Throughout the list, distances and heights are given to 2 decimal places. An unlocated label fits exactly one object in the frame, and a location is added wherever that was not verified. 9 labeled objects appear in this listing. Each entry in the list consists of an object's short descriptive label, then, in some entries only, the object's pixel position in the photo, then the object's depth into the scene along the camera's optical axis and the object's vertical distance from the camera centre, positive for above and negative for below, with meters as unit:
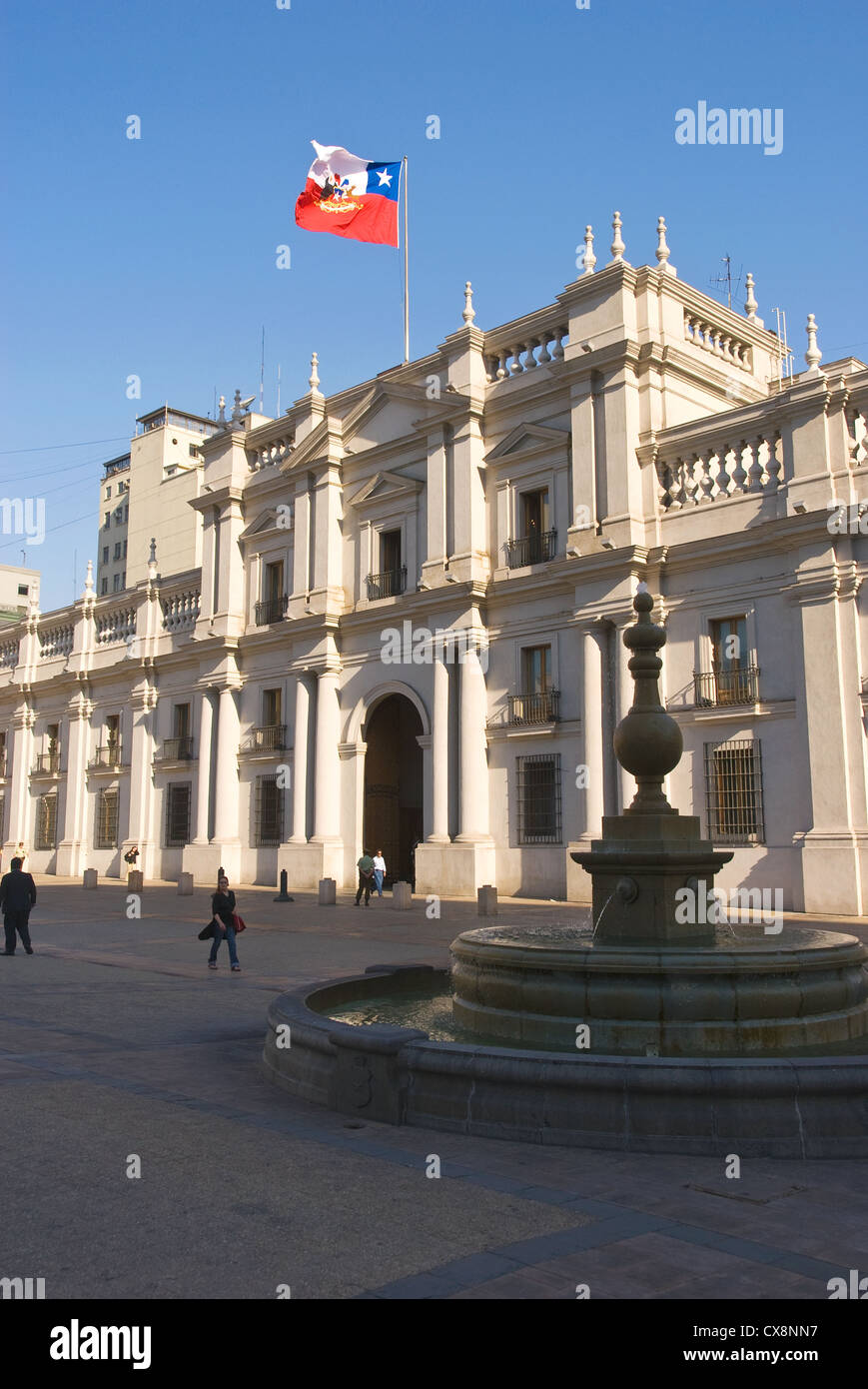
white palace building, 21.83 +5.90
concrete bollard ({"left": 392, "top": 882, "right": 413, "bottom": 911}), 24.59 -1.06
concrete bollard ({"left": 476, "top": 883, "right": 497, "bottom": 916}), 21.61 -1.05
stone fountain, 6.30 -1.24
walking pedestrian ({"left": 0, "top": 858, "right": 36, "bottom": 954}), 16.70 -0.79
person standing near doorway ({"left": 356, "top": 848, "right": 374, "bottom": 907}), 26.06 -0.54
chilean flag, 30.11 +17.73
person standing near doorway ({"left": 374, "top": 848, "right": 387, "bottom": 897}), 28.48 -0.56
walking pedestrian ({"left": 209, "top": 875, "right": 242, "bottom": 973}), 14.84 -0.88
